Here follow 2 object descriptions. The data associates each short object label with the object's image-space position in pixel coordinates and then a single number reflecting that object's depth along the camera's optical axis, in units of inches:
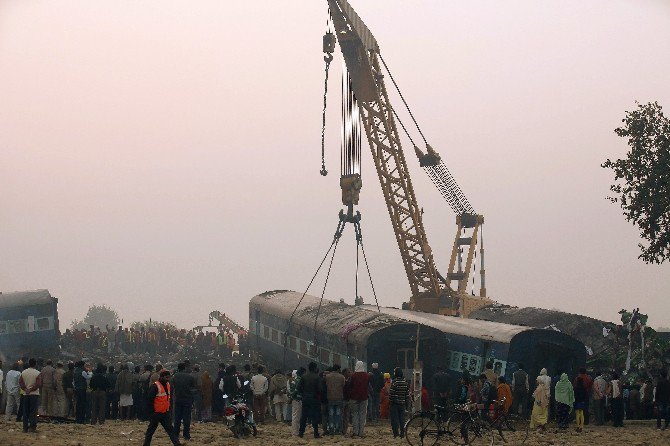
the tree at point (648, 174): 1387.8
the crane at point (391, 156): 1769.2
